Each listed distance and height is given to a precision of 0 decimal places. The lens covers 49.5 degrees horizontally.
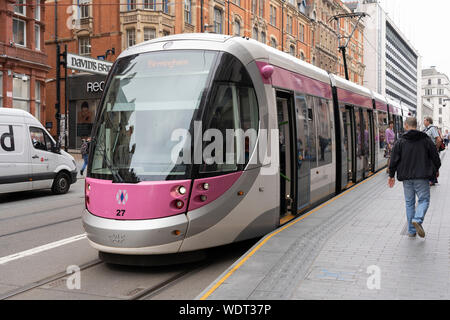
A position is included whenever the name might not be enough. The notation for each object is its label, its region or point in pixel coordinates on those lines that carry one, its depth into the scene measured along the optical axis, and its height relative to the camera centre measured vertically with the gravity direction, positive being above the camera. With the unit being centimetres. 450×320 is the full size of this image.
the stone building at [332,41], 5797 +1418
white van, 1268 -28
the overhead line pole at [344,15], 2579 +699
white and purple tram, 576 -4
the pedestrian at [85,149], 1989 -9
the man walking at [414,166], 662 -29
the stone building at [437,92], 16675 +1814
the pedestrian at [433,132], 1298 +35
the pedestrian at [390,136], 1698 +30
